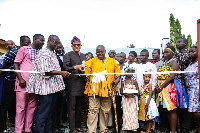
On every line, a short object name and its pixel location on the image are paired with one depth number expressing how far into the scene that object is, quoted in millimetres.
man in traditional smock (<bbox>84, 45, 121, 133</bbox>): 4449
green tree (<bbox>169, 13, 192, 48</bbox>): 35000
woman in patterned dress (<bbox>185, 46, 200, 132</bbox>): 4156
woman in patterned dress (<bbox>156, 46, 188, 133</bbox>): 4398
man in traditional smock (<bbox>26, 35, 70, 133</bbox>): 3799
